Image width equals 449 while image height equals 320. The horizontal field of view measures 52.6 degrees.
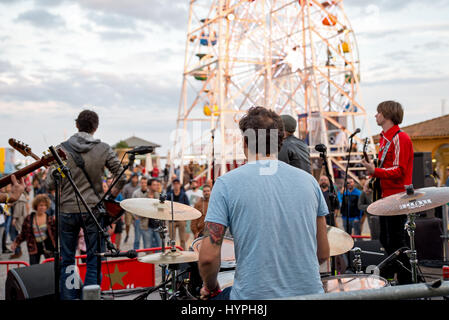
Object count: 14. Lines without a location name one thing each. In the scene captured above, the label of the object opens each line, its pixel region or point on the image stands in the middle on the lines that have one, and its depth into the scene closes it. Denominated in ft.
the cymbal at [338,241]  12.59
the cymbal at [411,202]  13.79
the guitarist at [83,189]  16.22
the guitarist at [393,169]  16.65
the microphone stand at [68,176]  13.56
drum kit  11.97
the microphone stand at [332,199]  16.52
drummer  7.99
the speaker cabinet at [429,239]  25.40
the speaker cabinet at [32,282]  15.58
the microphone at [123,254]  12.66
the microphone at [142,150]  15.01
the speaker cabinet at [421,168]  26.91
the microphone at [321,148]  16.80
